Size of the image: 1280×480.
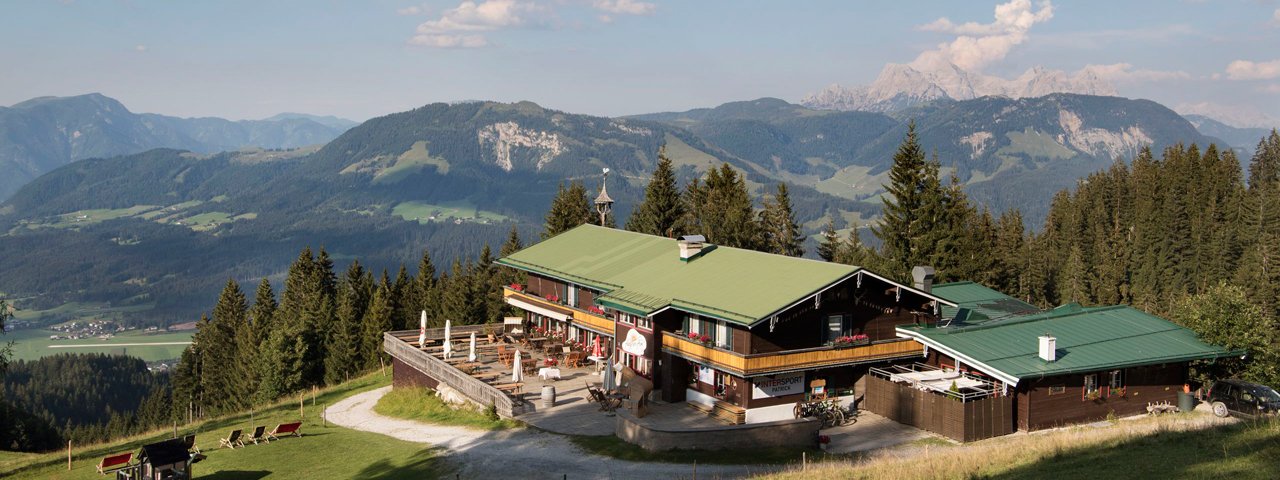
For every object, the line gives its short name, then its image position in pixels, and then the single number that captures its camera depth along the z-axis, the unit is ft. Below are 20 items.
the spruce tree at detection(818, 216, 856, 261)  270.05
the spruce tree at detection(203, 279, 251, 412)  304.09
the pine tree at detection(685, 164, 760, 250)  246.47
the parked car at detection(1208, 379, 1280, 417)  121.80
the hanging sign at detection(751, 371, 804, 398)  129.18
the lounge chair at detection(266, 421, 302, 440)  140.05
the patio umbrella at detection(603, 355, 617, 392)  137.69
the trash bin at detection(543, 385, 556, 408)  138.00
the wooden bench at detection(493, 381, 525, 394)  146.92
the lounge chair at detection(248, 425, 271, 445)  137.46
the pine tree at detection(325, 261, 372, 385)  282.97
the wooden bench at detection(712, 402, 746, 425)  125.90
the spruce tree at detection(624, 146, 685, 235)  269.03
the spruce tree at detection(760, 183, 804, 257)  265.13
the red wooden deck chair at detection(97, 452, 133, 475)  120.47
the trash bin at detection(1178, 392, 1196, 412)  131.44
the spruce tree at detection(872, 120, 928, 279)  219.20
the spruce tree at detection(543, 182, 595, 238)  277.44
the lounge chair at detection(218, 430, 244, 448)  135.78
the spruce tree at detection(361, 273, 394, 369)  282.15
